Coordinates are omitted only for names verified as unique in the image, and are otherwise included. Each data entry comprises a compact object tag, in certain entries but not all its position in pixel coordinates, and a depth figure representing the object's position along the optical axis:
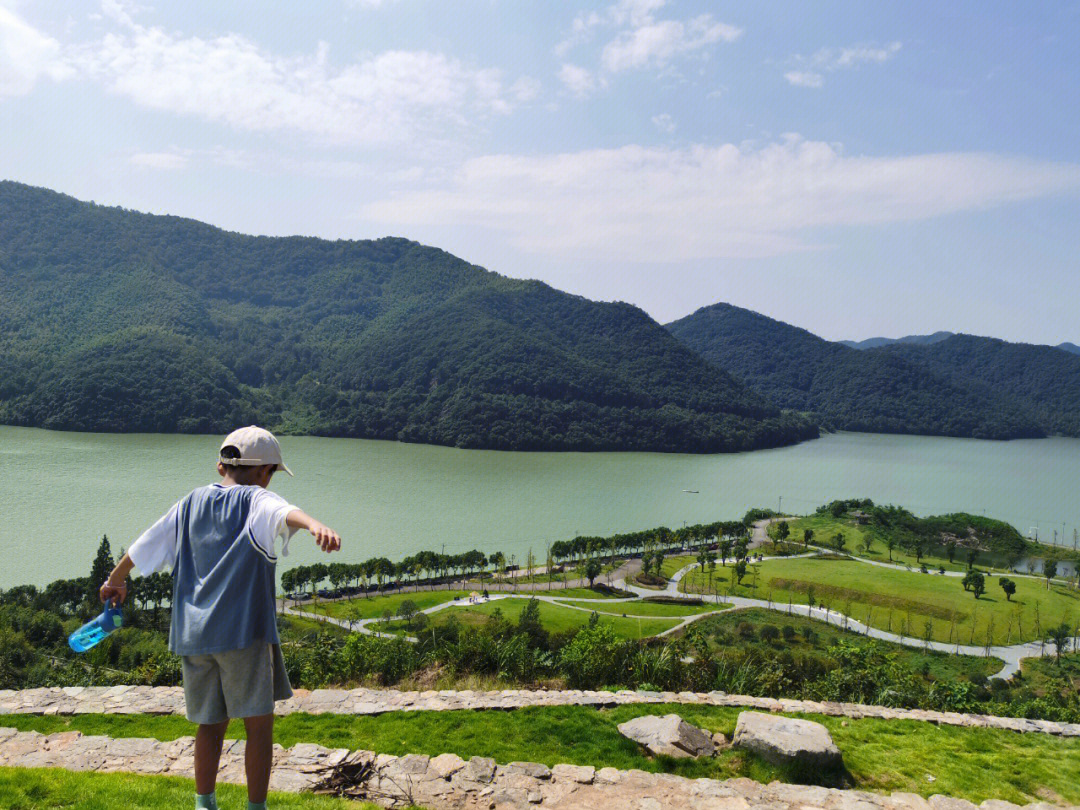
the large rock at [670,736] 6.11
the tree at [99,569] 31.27
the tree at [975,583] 43.16
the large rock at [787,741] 5.89
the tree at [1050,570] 50.59
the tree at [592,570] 44.75
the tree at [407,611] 34.72
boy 2.79
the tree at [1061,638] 34.54
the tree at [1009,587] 43.31
